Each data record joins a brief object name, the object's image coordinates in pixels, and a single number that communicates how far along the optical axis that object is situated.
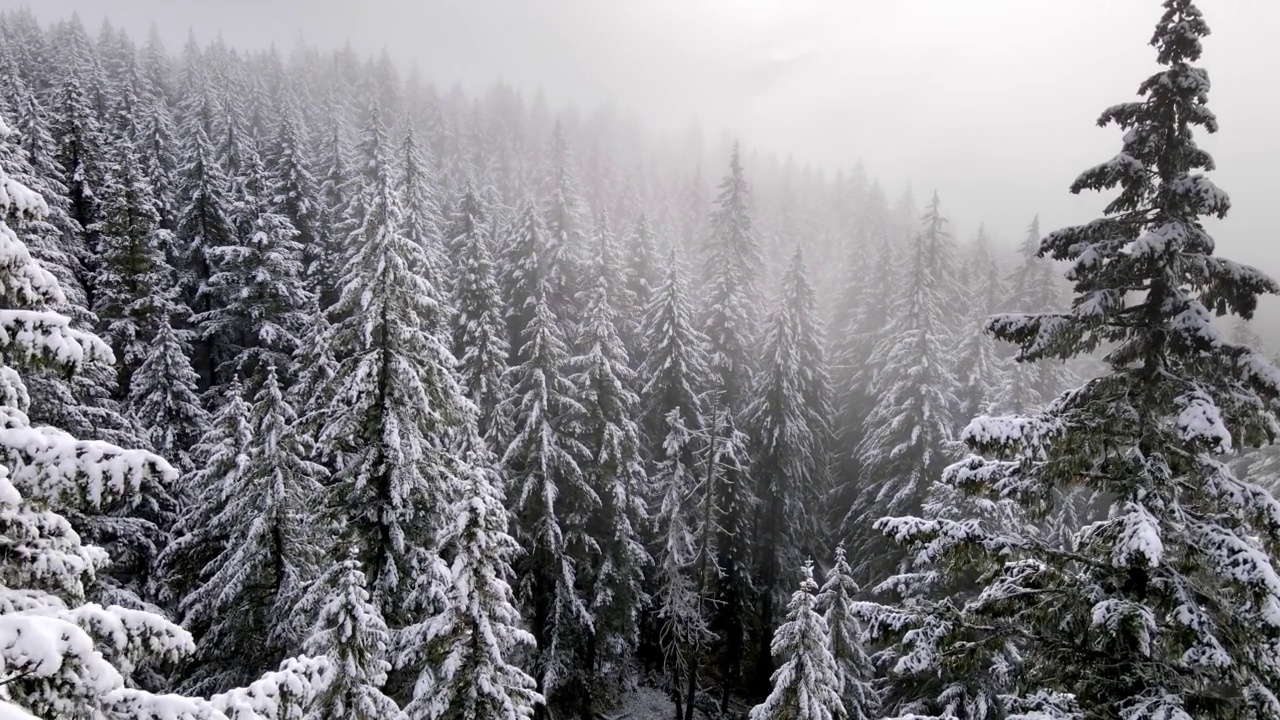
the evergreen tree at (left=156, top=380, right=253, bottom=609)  16.39
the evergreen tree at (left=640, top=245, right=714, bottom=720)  22.80
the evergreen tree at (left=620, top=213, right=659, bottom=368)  32.12
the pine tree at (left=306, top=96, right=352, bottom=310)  31.06
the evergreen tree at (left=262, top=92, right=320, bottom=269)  33.28
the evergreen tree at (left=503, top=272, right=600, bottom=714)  21.89
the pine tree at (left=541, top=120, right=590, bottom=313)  28.94
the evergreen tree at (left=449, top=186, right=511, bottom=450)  23.78
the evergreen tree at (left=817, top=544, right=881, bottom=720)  16.62
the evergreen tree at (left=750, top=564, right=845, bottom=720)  13.59
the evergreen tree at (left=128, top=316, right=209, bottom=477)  20.20
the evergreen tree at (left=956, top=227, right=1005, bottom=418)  28.28
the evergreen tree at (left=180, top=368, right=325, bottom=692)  15.33
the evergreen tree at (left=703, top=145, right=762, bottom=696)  26.77
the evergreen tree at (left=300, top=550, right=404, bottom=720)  10.27
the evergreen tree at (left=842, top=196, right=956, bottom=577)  23.72
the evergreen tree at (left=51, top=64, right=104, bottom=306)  30.59
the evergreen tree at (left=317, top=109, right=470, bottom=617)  13.88
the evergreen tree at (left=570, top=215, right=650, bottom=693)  23.28
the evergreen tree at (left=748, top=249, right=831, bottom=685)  27.09
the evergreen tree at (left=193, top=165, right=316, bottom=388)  26.23
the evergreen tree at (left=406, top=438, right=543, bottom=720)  11.50
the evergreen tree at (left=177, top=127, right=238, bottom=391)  29.00
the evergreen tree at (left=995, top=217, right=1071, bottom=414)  28.41
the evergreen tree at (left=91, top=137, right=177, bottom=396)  23.00
